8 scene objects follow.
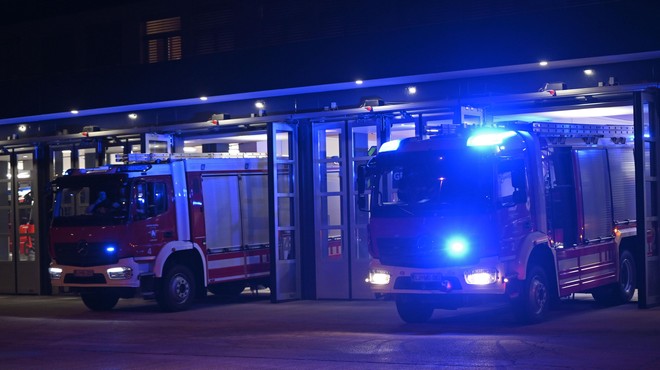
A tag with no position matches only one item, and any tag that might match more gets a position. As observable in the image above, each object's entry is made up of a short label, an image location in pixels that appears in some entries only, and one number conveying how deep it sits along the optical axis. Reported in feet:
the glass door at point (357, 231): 70.44
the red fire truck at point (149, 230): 64.95
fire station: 59.21
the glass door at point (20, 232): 86.99
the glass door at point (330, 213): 71.46
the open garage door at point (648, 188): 56.90
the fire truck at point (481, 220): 49.52
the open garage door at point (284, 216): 70.64
